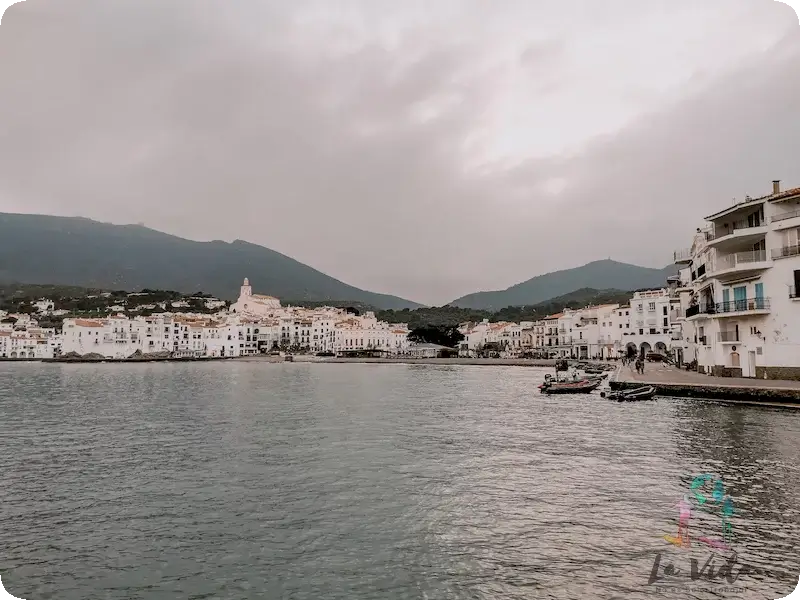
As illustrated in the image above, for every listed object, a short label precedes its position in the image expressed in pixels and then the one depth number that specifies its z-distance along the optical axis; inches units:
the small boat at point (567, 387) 1841.8
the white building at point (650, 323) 3523.6
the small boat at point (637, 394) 1491.1
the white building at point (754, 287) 1355.8
